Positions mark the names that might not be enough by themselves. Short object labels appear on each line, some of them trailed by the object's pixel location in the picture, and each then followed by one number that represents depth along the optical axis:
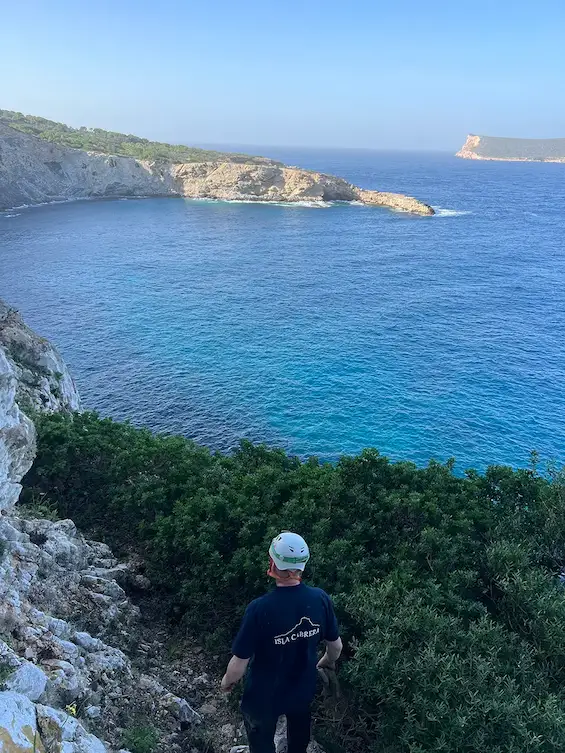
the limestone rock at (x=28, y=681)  6.50
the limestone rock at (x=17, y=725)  5.27
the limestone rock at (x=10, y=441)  11.23
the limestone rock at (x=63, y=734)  5.91
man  5.82
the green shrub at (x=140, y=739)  7.30
